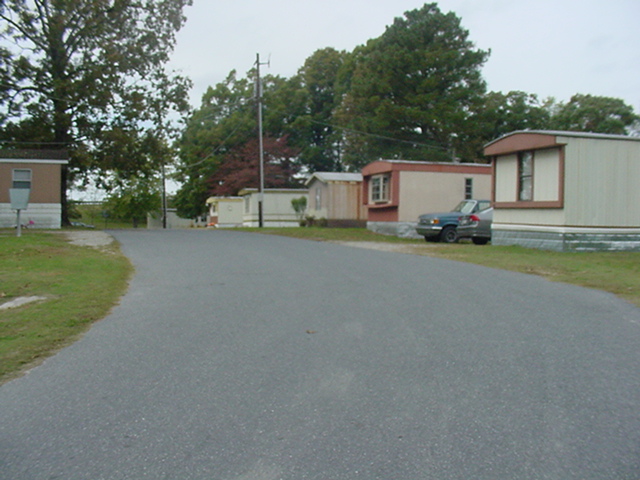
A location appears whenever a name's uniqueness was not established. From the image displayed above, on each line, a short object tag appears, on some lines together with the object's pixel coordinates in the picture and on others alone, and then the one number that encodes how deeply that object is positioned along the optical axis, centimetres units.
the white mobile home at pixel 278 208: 4422
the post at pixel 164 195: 5700
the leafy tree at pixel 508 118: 4344
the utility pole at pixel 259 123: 3597
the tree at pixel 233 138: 5547
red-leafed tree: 5327
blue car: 2296
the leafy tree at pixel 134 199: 6594
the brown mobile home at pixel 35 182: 2992
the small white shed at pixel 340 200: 3631
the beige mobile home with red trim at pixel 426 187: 2802
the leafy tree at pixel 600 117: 4200
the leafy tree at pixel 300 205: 4000
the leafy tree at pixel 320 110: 5934
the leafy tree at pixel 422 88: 4253
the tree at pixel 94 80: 3119
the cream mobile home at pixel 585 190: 1742
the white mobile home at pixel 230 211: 5166
